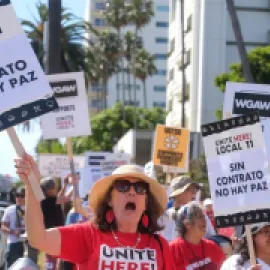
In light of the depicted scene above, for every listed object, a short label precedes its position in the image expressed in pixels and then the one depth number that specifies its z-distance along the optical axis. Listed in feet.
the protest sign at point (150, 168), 35.88
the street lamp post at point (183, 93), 151.64
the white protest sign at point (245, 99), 29.43
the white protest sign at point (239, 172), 16.81
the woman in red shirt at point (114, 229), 13.61
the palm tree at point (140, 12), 212.84
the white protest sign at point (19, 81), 14.71
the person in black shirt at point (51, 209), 30.83
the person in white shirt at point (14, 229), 36.88
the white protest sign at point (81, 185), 44.57
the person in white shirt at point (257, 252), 17.44
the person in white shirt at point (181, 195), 26.66
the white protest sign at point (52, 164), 62.23
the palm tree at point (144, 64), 254.06
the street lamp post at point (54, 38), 39.83
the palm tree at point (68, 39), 123.85
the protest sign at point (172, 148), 41.27
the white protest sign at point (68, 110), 30.01
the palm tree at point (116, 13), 217.77
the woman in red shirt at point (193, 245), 20.57
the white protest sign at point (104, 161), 46.46
